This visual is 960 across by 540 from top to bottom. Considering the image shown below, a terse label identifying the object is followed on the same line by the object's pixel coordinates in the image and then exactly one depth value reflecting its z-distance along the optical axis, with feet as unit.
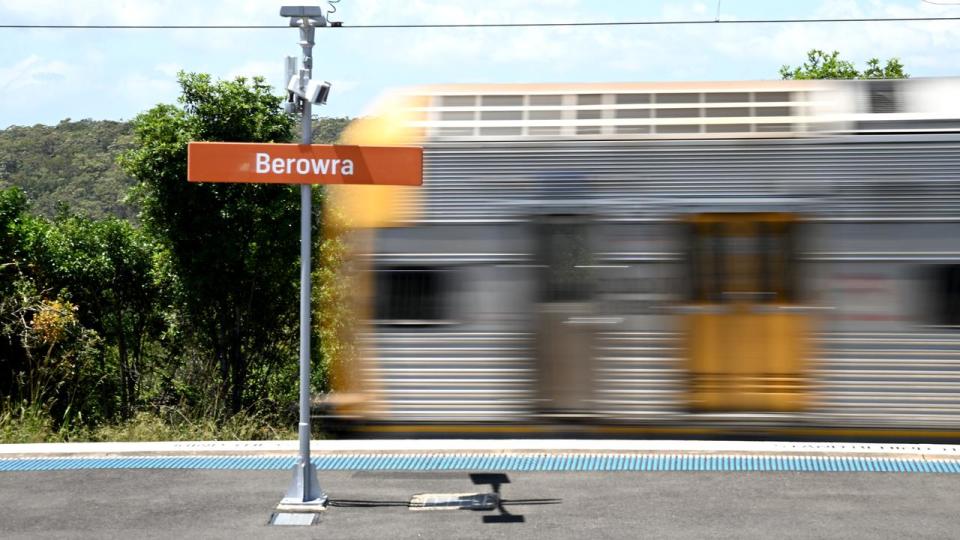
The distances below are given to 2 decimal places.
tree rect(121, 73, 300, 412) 68.85
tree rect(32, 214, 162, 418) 71.61
